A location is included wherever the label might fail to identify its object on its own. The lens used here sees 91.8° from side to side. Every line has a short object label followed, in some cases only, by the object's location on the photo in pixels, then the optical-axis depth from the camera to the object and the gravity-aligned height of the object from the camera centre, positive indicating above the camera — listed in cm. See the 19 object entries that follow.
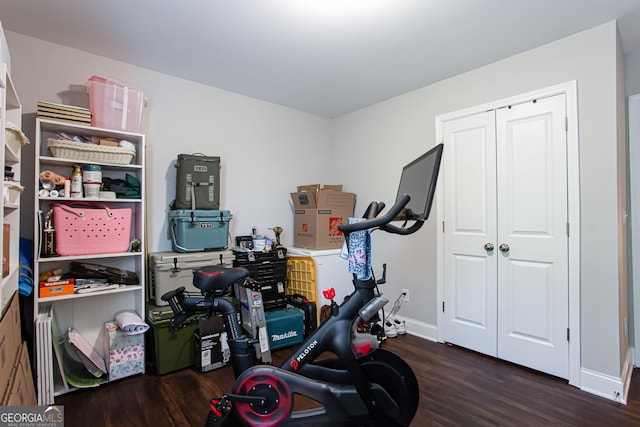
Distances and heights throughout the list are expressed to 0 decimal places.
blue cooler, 277 -14
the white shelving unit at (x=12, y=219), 163 -2
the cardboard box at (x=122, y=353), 232 -105
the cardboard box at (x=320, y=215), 354 -1
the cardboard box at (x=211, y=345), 248 -106
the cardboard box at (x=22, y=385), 141 -87
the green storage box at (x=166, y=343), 242 -102
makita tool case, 283 -105
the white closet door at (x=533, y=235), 239 -18
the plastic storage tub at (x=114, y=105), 233 +85
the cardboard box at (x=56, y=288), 214 -51
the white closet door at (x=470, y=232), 279 -17
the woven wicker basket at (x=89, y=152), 220 +47
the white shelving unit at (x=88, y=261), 211 -38
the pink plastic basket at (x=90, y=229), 218 -10
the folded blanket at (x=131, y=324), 232 -83
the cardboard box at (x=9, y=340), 136 -63
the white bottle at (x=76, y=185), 227 +22
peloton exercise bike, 157 -86
